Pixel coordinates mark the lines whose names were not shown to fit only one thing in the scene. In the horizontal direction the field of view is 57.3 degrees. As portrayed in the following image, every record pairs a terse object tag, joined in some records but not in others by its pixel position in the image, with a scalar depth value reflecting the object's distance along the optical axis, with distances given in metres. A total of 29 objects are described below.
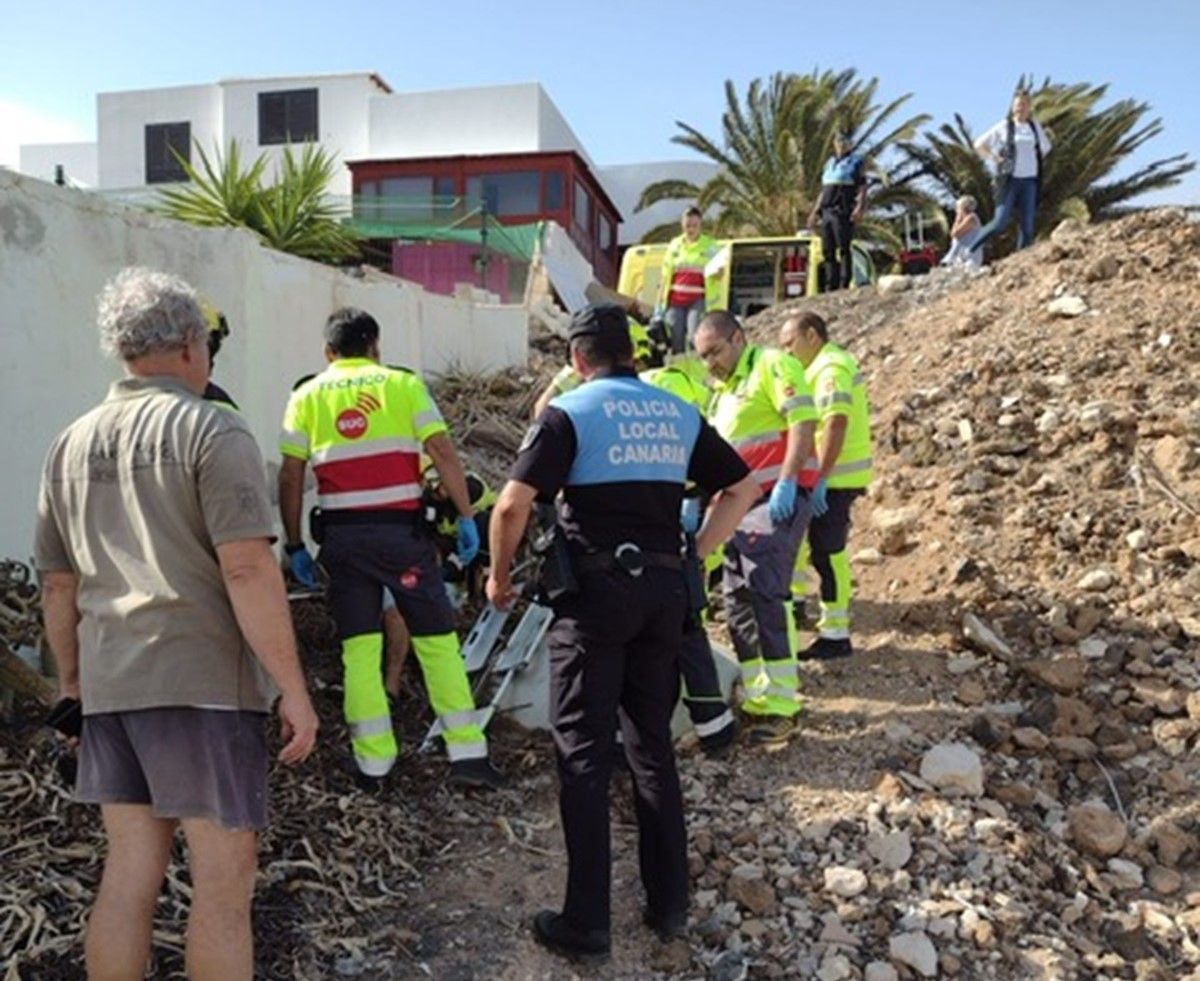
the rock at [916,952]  2.93
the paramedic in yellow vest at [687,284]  9.48
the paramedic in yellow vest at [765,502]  4.21
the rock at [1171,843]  3.58
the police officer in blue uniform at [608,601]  2.91
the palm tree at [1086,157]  16.66
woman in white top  10.00
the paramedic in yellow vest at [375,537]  3.65
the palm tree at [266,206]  9.27
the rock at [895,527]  6.05
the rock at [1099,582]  5.29
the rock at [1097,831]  3.56
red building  22.97
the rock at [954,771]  3.73
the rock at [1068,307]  7.96
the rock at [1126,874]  3.46
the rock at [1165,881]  3.44
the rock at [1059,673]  4.50
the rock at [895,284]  10.67
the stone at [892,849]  3.32
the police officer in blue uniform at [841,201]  10.90
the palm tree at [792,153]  19.52
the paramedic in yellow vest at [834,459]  4.89
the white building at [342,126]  24.81
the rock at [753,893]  3.16
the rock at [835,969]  2.92
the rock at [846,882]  3.20
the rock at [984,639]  4.82
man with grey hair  2.19
